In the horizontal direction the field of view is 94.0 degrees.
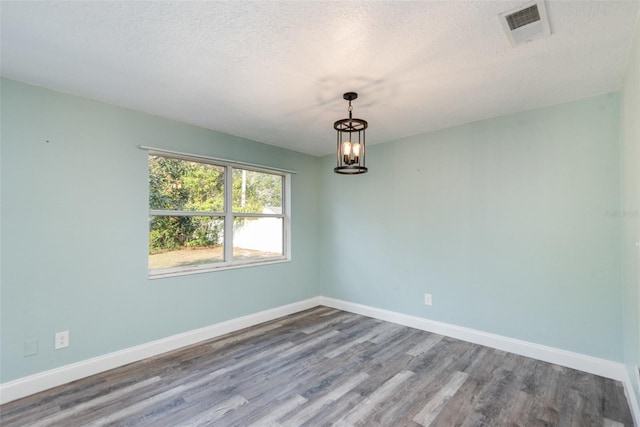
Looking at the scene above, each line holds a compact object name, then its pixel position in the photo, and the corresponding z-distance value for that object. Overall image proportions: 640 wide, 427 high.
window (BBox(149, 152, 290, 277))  3.14
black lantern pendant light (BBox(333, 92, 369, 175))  2.39
